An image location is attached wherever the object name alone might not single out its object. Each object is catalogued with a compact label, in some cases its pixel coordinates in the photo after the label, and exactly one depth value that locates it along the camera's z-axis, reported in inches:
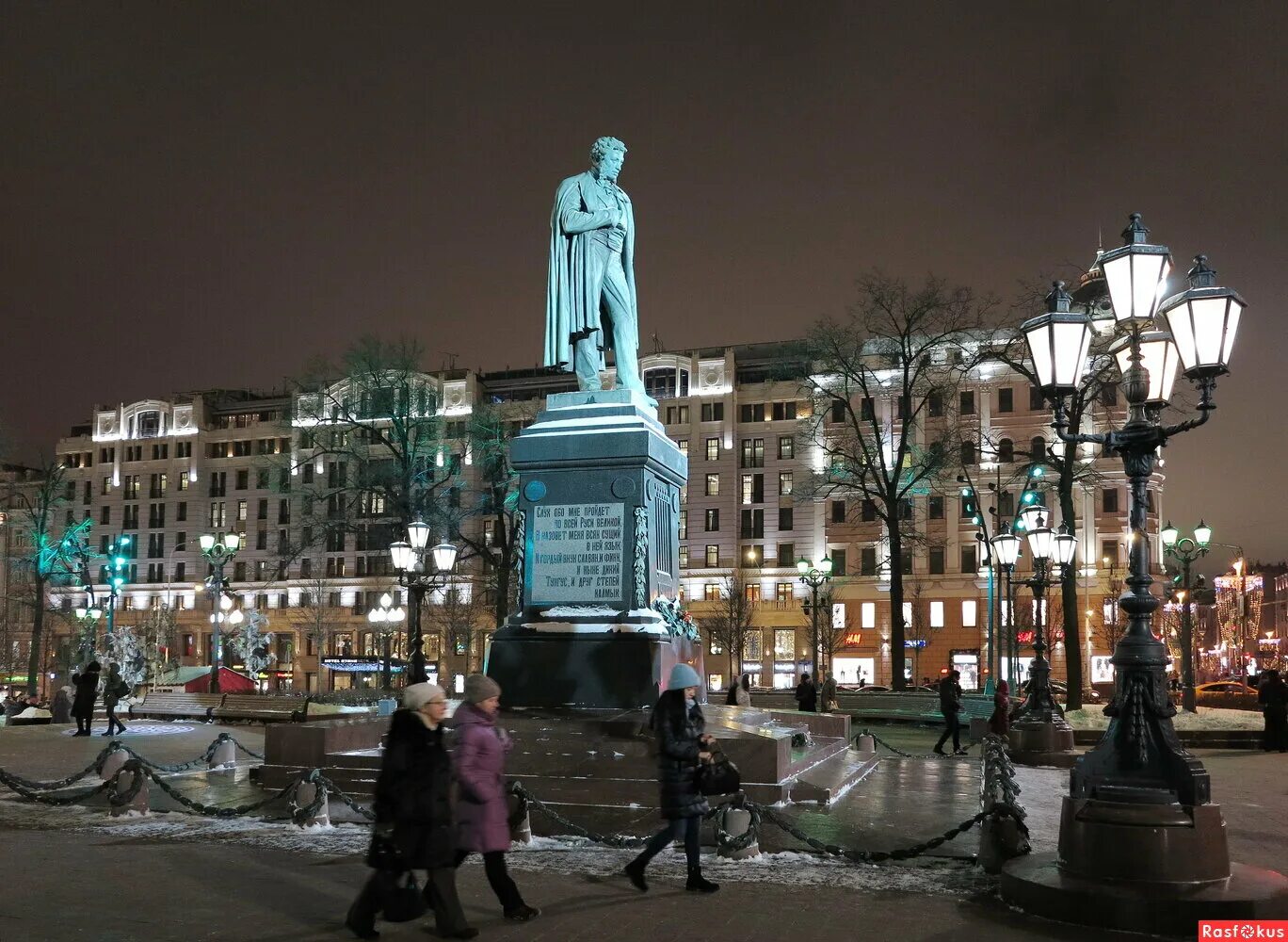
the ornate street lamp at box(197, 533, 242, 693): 1424.2
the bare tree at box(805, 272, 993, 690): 1614.2
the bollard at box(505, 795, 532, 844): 435.8
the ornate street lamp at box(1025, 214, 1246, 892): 319.3
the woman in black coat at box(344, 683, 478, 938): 280.7
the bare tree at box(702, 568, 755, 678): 2967.5
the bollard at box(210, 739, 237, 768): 711.1
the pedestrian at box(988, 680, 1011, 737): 914.4
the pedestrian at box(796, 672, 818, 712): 1318.9
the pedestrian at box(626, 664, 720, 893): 356.8
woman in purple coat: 301.7
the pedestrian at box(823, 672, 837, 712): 1440.7
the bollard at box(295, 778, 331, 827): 473.0
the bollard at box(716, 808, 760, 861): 420.5
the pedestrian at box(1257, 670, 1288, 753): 994.1
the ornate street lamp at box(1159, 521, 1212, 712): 1217.4
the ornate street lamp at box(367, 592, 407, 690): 1608.0
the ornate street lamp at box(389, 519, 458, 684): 836.0
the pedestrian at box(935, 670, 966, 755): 939.3
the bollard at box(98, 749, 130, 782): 629.9
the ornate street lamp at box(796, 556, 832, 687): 1638.8
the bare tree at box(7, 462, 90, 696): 2028.8
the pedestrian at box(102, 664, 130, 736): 1038.4
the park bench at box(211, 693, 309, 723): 1273.4
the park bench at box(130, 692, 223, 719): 1427.2
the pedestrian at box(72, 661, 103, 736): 1088.2
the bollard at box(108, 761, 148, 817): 515.5
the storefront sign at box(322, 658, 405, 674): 2714.1
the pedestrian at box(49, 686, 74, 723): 1301.7
